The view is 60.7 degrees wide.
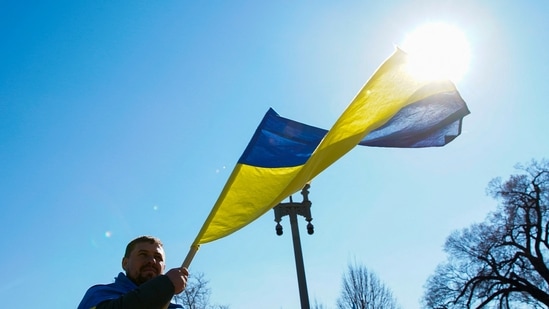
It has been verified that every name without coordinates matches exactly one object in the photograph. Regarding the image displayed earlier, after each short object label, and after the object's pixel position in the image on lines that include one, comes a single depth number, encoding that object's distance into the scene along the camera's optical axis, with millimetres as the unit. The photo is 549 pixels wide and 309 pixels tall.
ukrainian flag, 3582
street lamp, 10484
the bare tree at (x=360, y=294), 27047
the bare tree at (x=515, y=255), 27766
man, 2053
